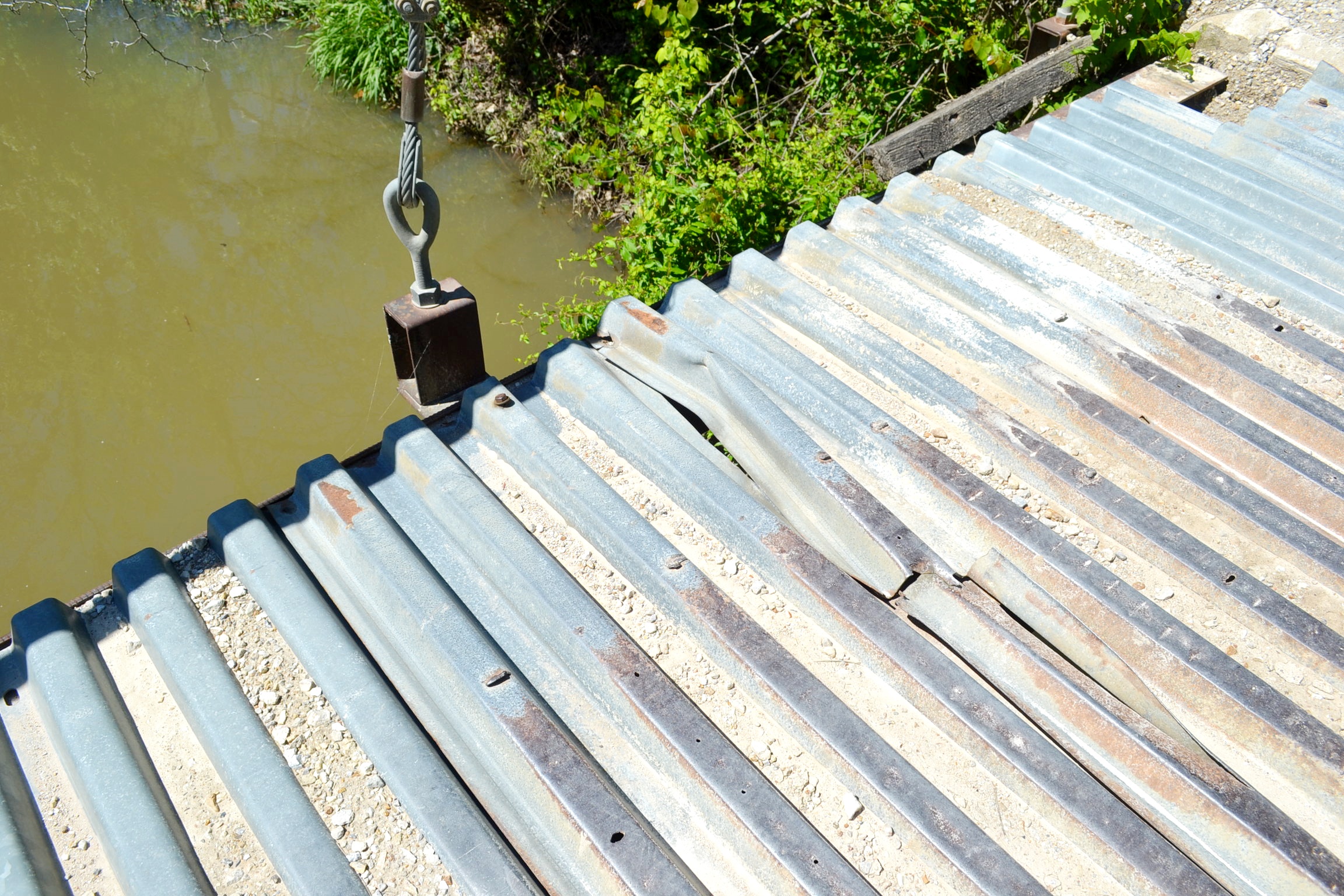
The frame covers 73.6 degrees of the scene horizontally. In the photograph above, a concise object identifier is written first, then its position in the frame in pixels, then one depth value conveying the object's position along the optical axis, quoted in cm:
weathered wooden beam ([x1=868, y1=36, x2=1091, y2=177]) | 442
